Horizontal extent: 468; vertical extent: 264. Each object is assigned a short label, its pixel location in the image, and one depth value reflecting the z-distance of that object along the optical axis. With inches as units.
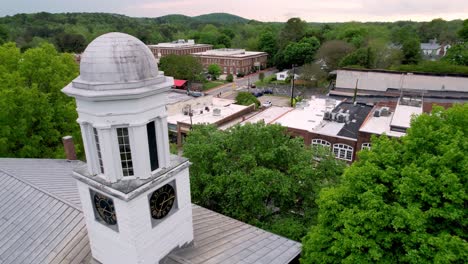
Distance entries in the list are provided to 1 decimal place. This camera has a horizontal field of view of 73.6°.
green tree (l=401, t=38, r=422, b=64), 2918.3
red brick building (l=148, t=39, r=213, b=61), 4209.2
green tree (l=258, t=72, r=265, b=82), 3410.4
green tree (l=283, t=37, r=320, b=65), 3772.1
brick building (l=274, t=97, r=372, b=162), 1338.6
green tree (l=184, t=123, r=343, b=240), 655.1
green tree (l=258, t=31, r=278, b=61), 4429.1
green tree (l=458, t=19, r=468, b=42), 3415.4
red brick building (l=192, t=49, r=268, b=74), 3747.5
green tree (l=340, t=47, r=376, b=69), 2792.8
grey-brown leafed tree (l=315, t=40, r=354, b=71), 3149.6
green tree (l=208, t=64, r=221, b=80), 3501.5
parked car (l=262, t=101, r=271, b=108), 2332.7
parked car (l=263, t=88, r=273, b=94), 2931.1
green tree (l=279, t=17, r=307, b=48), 4518.0
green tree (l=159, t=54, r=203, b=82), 2984.7
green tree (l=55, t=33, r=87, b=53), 4276.6
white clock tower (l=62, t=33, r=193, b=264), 356.2
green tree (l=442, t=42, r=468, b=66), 2620.6
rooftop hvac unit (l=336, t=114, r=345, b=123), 1509.6
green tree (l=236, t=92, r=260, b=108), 2124.5
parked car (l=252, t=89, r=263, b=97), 2846.5
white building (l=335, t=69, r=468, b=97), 2128.2
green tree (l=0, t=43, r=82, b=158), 848.3
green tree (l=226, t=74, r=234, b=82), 3469.5
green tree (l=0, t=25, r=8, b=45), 4176.4
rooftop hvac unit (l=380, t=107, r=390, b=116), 1505.9
